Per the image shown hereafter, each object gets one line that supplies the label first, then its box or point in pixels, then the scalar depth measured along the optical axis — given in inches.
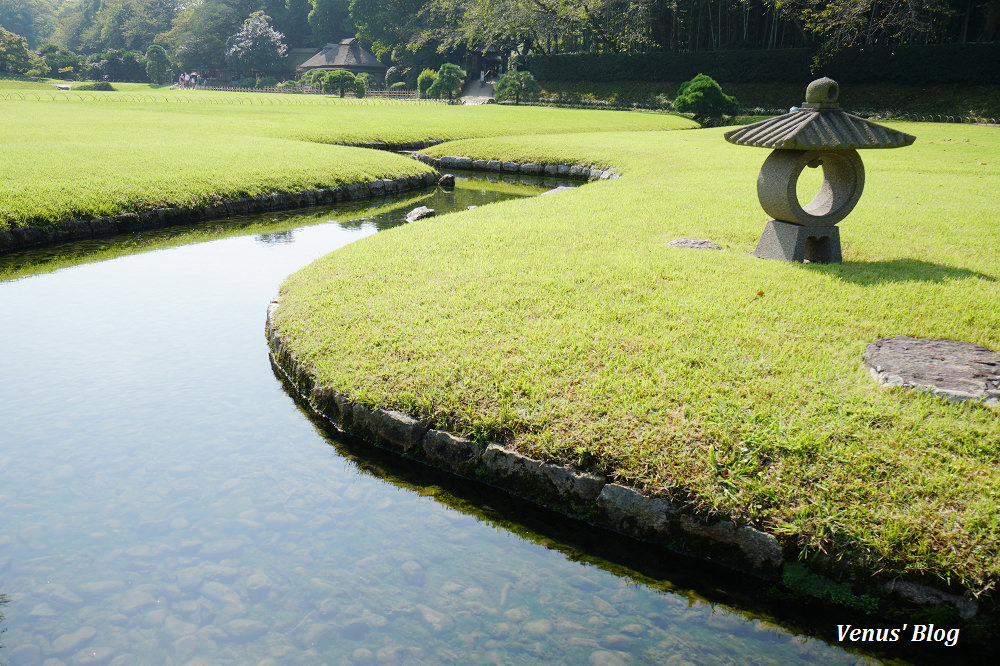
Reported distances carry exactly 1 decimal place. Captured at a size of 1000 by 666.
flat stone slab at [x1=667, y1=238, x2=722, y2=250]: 311.3
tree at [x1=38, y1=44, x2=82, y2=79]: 2723.9
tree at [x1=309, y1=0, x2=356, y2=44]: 2962.6
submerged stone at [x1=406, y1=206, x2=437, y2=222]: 480.1
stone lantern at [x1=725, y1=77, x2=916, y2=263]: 250.8
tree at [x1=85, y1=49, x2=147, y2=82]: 2827.3
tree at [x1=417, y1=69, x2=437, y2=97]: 2083.4
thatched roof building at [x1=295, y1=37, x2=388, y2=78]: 2669.8
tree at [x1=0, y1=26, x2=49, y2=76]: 2474.2
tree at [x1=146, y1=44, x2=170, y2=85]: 2876.5
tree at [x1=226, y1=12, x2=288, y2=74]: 2807.6
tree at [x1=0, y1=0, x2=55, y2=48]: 3966.5
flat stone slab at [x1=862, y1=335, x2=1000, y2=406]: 170.7
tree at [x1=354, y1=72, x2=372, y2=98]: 2124.3
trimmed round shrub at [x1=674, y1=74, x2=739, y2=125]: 1359.5
